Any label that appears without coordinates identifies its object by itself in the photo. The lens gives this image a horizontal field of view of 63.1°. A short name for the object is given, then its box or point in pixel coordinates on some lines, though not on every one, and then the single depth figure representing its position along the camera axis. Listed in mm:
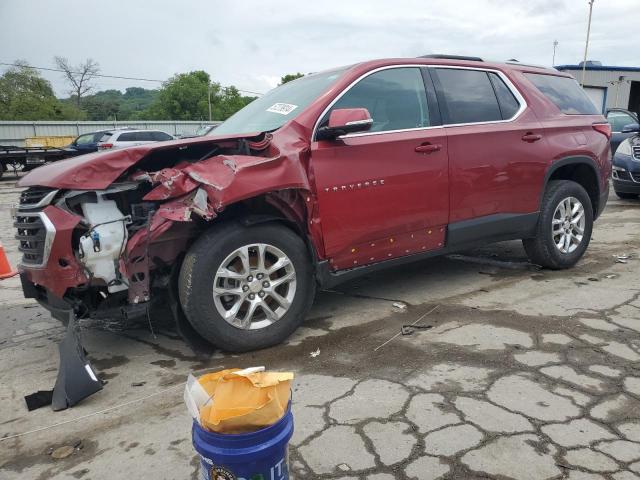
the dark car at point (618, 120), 11476
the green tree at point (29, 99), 51562
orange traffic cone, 5539
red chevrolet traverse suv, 2979
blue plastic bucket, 1528
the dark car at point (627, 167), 8922
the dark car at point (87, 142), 19438
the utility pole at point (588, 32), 28159
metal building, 28688
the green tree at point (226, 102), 70000
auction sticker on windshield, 3732
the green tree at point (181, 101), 66875
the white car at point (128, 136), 18250
